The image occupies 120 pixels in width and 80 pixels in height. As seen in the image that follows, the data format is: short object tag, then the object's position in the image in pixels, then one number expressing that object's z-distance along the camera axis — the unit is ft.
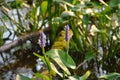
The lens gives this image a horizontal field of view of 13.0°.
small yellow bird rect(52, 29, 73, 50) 11.77
